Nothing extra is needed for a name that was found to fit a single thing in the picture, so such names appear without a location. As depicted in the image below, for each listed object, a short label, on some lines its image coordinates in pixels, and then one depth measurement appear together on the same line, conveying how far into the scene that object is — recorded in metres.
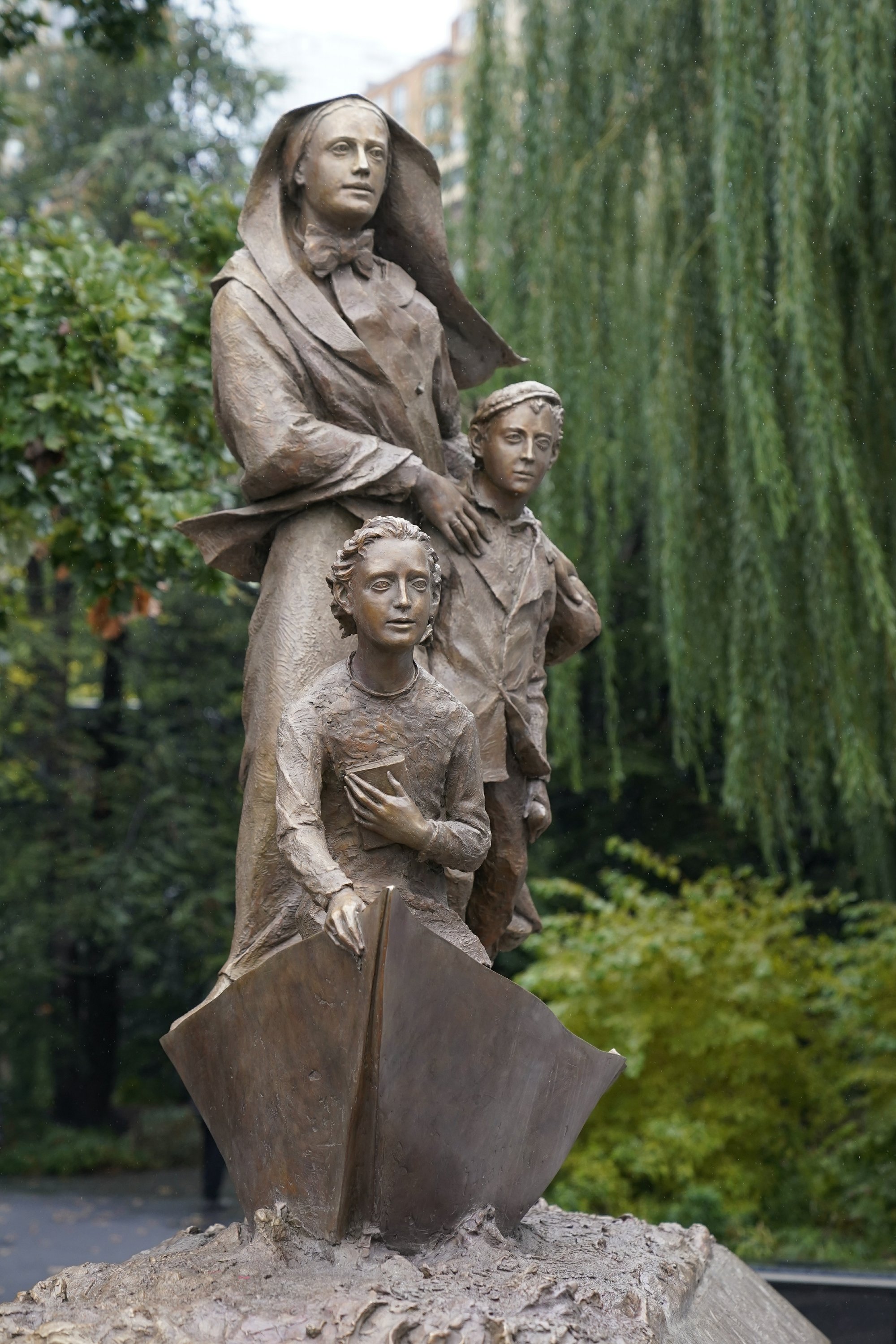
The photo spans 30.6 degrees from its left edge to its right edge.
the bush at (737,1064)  7.98
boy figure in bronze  3.59
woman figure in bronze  3.45
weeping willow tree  5.77
